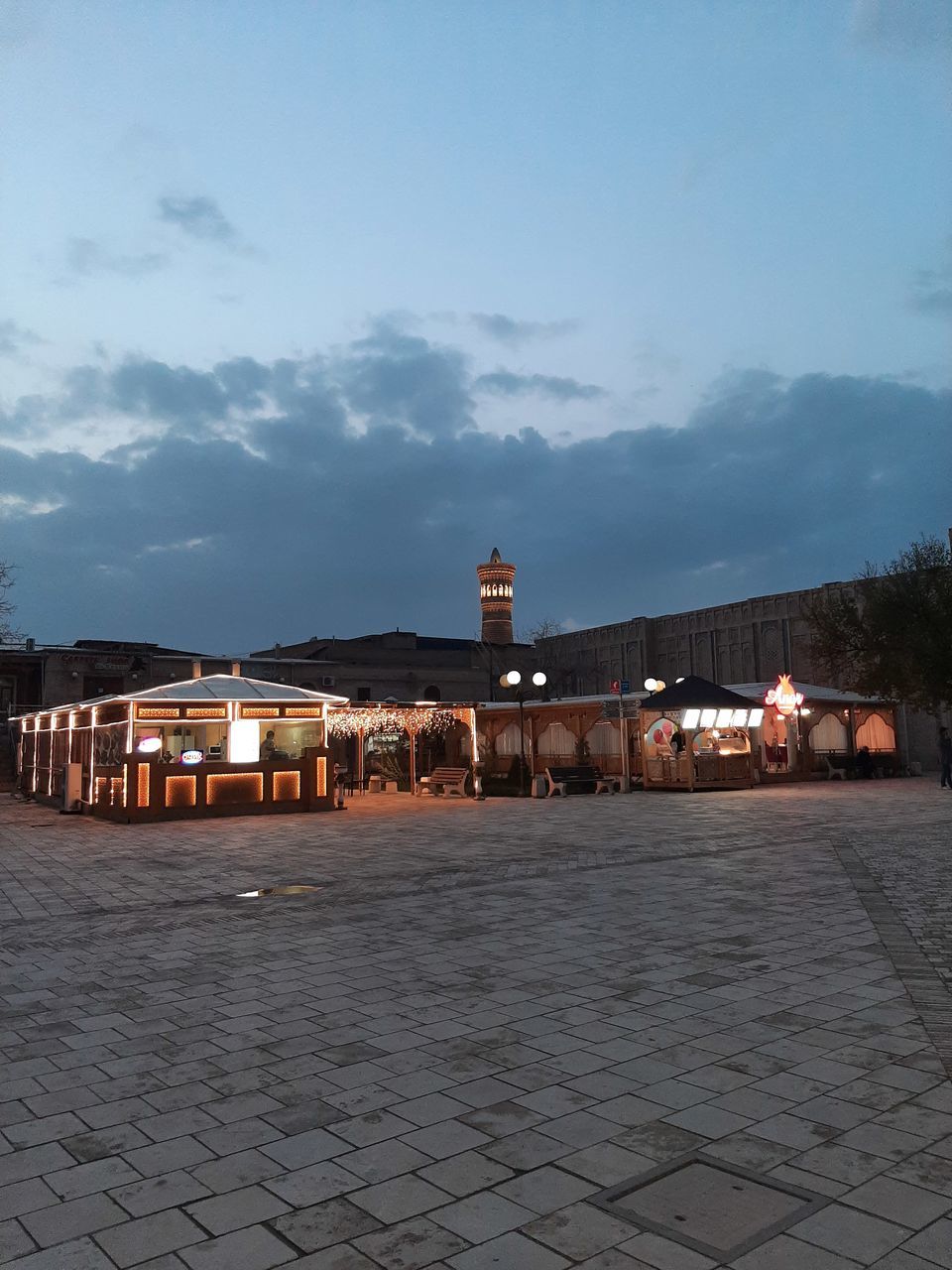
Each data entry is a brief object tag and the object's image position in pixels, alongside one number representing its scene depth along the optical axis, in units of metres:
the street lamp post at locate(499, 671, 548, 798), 21.44
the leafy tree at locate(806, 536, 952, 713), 23.70
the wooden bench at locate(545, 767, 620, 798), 24.28
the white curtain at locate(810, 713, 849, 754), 28.52
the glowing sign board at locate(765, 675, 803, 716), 25.09
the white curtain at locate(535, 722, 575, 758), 29.94
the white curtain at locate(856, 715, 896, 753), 29.84
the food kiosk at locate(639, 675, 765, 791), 23.39
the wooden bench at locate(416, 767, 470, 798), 24.25
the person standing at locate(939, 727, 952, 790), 22.19
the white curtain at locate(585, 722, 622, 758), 28.54
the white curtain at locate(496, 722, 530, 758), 31.36
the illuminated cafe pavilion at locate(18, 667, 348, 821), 18.30
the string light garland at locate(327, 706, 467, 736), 22.45
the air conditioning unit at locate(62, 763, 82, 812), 20.47
